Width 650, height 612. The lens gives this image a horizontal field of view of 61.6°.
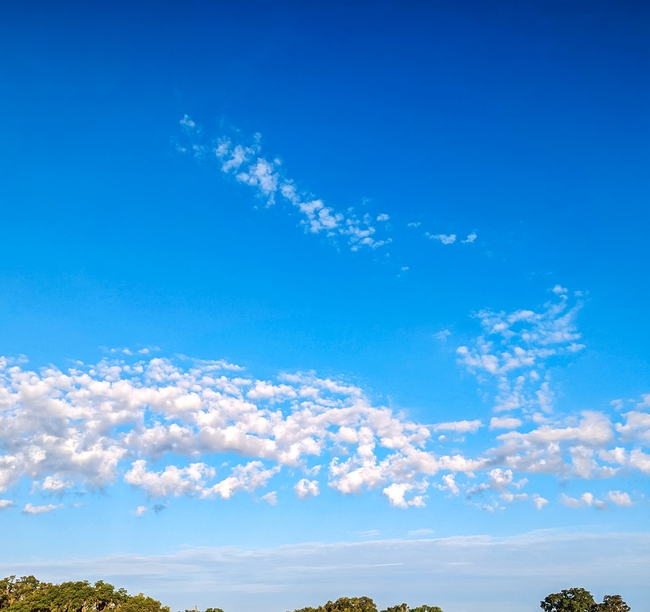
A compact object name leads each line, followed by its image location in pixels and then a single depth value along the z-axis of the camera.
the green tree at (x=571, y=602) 99.75
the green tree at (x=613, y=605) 98.62
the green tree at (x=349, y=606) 102.24
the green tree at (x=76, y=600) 86.00
